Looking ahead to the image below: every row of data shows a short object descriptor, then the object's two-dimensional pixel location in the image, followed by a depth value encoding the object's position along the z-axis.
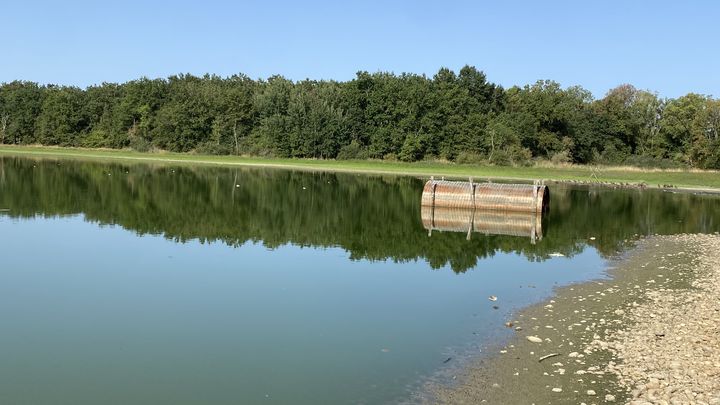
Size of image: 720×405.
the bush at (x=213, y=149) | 97.06
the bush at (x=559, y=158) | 83.66
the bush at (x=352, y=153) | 90.62
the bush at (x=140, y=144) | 101.75
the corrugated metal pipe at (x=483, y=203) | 33.88
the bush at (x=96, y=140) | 107.06
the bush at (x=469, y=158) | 83.01
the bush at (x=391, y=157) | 89.12
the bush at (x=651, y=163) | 79.93
